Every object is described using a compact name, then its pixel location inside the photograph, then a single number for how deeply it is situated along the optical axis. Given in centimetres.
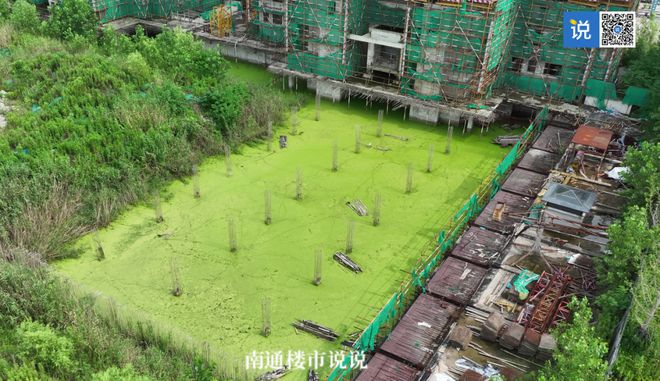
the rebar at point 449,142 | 2936
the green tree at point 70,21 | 3772
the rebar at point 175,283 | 1982
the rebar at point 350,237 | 2191
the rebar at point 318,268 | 2020
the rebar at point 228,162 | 2709
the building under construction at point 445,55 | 2998
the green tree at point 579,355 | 1334
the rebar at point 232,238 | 2180
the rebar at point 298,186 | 2515
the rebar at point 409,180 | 2553
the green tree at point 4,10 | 3999
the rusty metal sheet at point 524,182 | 2539
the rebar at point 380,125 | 3074
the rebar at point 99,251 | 2147
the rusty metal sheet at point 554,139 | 2900
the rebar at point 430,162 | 2749
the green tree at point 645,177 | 1934
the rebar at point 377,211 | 2345
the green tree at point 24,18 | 3819
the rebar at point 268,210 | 2347
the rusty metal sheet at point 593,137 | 2670
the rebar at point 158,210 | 2359
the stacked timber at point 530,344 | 1686
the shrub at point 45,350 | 1516
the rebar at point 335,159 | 2755
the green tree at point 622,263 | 1661
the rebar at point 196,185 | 2538
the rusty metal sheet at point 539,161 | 2734
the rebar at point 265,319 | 1812
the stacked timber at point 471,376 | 1570
